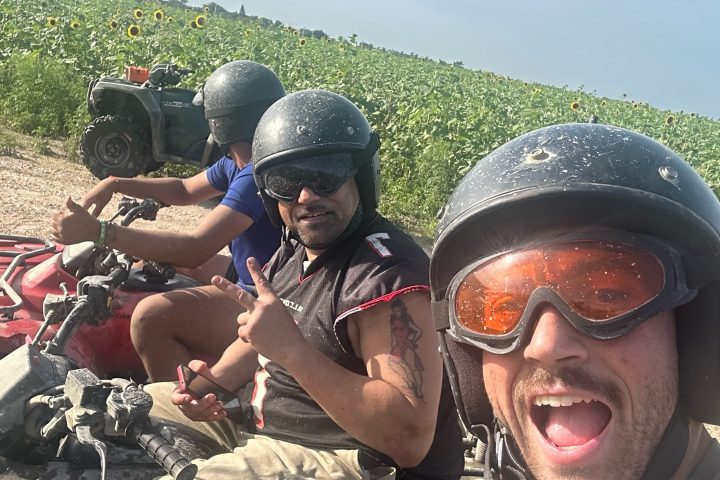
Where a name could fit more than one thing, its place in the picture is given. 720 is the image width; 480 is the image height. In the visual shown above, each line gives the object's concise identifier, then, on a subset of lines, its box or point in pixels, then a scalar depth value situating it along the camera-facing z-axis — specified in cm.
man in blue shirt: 324
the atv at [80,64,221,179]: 867
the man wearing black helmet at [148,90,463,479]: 232
